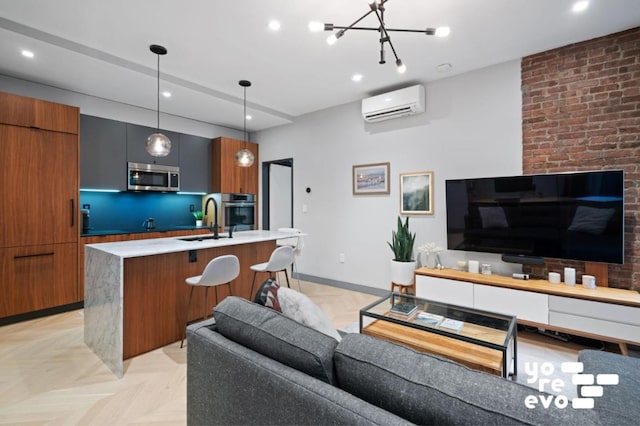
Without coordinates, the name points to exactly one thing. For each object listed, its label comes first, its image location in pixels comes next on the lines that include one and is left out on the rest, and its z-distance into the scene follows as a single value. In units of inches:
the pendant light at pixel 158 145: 121.0
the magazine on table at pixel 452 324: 80.3
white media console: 93.4
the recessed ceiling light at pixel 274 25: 99.6
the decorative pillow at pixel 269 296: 58.5
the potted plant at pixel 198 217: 203.3
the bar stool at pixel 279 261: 126.4
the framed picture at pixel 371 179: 162.2
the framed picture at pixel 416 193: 146.9
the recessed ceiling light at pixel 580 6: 89.6
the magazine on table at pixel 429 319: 83.0
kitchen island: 89.9
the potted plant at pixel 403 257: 144.0
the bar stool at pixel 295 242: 164.7
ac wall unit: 143.9
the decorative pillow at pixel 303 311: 54.8
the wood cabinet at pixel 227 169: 203.5
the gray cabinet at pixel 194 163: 192.7
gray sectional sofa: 29.9
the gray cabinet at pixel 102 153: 150.9
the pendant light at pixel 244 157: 152.2
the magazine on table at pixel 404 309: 89.1
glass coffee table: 68.9
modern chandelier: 74.2
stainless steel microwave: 167.9
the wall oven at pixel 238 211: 206.1
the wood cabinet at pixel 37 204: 122.8
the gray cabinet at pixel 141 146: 167.8
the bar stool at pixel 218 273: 99.8
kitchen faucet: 128.0
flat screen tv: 103.4
